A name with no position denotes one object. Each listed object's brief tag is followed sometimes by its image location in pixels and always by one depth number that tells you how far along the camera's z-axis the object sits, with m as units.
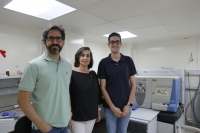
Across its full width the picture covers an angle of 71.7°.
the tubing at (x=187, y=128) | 1.67
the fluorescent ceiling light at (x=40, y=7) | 1.87
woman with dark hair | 1.38
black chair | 1.03
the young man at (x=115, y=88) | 1.54
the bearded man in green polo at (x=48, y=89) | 0.98
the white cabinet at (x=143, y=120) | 1.85
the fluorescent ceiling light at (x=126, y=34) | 3.41
